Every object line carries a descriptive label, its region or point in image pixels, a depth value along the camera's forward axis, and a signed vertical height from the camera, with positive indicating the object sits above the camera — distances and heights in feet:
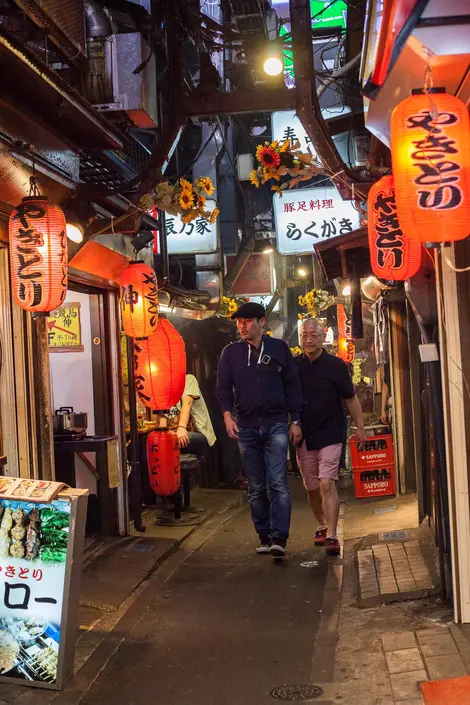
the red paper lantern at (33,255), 24.90 +4.49
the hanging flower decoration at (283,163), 29.45 +8.41
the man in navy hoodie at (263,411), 30.81 -1.24
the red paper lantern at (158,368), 38.63 +0.93
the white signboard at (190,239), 64.34 +12.21
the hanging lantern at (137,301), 35.65 +4.04
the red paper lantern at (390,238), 26.50 +4.78
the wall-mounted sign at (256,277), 82.58 +11.30
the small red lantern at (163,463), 40.06 -4.02
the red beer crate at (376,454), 46.70 -4.82
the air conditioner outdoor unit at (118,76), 35.76 +14.63
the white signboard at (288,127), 60.44 +20.20
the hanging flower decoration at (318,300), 80.28 +8.15
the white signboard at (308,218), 60.64 +13.03
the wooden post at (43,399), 27.96 -0.24
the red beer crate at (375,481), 47.03 -6.53
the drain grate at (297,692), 17.65 -7.36
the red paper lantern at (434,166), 16.49 +4.48
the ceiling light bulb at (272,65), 42.78 +17.64
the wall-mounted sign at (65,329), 38.58 +3.16
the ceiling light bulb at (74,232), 30.99 +6.42
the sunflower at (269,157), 29.43 +8.59
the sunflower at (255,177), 29.94 +8.00
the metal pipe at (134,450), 38.65 -3.26
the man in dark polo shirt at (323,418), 30.89 -1.70
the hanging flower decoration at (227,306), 68.85 +6.88
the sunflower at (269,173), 29.60 +8.03
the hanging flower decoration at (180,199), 30.78 +7.55
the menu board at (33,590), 18.57 -4.81
